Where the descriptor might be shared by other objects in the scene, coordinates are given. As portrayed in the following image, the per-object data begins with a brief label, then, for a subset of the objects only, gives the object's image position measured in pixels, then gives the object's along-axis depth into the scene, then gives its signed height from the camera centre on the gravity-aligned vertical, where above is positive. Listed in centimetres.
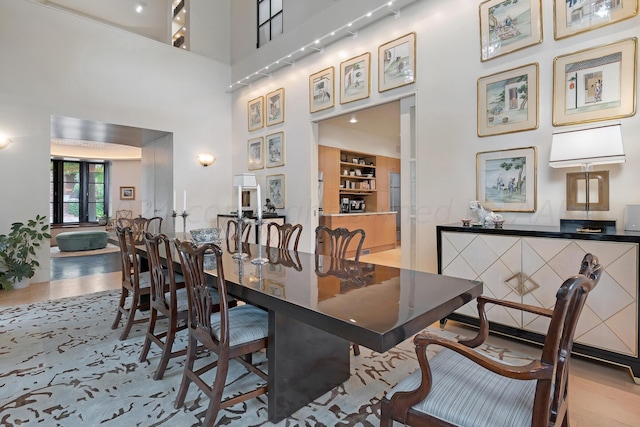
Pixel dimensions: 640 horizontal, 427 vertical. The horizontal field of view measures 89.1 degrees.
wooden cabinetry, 696 +76
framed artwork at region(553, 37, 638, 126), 250 +103
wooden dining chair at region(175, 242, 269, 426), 163 -65
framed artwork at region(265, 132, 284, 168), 571 +110
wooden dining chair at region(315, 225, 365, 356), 249 -30
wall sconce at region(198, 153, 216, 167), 650 +105
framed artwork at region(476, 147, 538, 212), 299 +30
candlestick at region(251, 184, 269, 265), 219 -32
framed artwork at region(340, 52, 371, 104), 436 +183
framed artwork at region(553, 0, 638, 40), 253 +160
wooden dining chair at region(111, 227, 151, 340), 264 -62
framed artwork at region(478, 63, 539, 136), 297 +105
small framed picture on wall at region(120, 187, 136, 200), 1167 +64
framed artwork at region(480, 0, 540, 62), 297 +177
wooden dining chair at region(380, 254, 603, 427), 93 -64
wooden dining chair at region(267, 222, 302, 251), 314 -23
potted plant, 441 -55
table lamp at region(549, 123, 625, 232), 230 +40
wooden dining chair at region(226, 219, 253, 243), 379 -30
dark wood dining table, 119 -39
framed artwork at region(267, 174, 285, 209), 572 +38
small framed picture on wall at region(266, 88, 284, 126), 569 +186
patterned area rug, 176 -112
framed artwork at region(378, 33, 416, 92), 386 +183
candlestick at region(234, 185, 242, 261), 222 -16
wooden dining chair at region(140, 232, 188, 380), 210 -65
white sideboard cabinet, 212 -50
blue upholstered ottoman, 795 -74
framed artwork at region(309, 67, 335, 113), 485 +185
